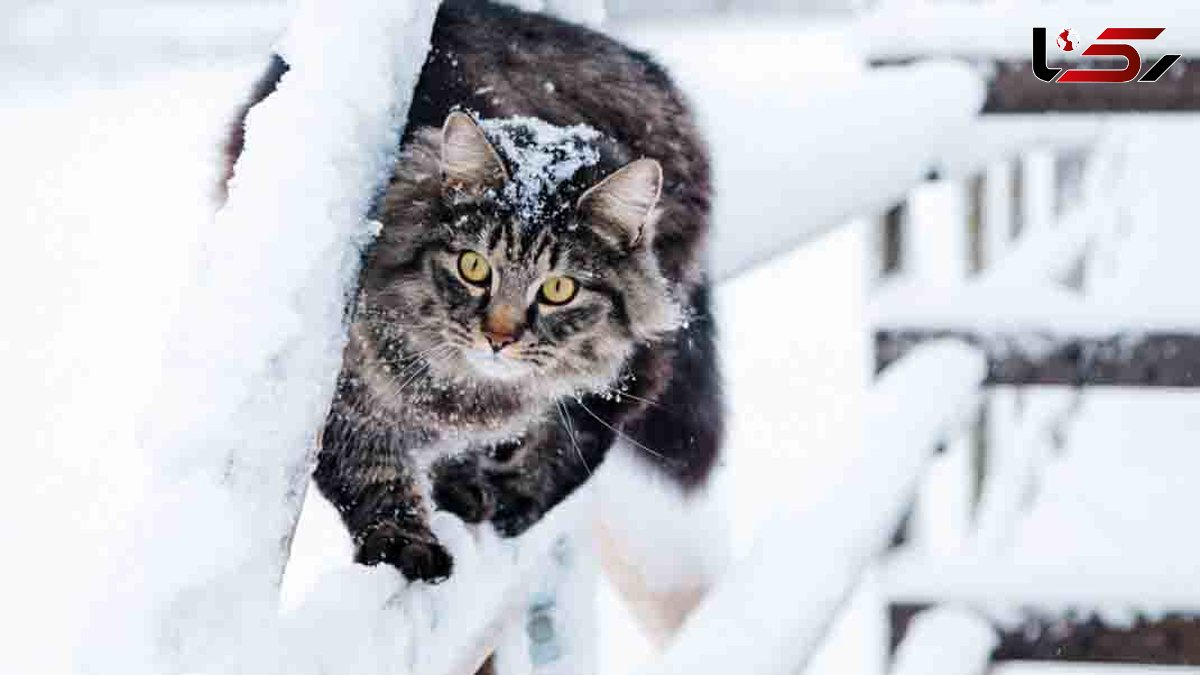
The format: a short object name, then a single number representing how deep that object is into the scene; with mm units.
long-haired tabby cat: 1728
